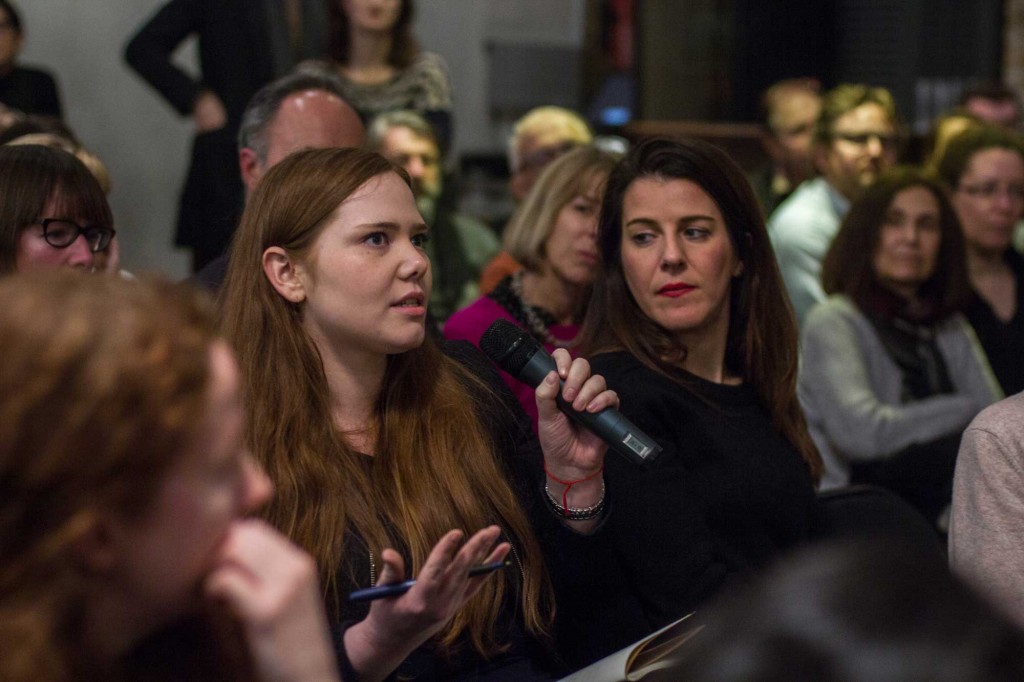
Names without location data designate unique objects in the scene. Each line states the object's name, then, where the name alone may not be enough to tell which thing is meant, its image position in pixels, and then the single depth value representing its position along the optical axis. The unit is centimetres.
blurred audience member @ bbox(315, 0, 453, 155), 429
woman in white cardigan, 342
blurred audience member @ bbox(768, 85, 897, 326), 432
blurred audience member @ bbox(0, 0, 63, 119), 399
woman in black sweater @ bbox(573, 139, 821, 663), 224
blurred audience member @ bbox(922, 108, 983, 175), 480
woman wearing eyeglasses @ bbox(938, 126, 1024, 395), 393
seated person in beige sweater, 188
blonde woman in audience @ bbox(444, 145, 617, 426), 319
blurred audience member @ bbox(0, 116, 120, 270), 299
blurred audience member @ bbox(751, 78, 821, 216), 554
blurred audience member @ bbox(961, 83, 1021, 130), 605
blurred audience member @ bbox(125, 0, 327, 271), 393
